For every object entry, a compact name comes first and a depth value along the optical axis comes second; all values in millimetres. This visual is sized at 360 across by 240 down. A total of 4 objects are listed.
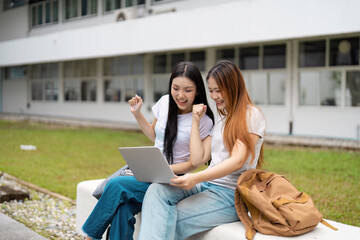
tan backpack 2750
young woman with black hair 3162
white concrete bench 2783
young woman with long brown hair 2926
